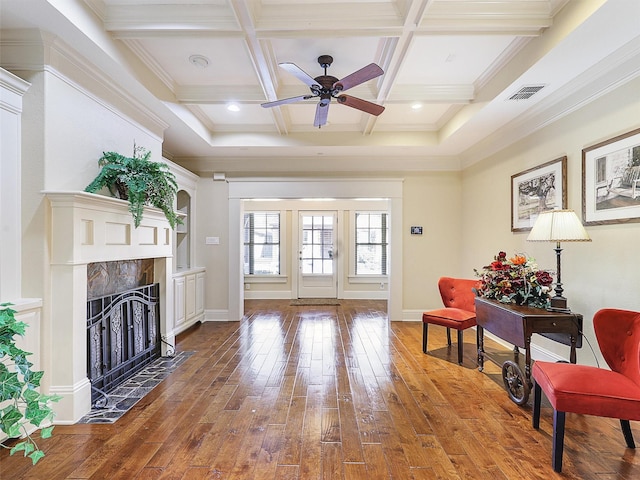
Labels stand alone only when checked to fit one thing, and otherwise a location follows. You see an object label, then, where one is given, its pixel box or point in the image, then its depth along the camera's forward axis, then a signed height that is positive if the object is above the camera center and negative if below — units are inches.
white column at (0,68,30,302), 80.6 +13.3
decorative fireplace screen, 101.0 -34.2
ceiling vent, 114.3 +52.9
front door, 292.2 -10.9
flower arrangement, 107.6 -14.7
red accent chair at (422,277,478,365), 134.6 -31.4
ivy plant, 55.2 -26.3
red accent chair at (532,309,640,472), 69.7 -32.1
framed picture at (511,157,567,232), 121.8 +19.5
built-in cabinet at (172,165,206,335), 175.5 -18.0
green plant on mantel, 104.1 +18.5
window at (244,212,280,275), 293.9 -3.8
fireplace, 88.0 -13.2
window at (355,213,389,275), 293.9 -3.7
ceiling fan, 96.0 +48.7
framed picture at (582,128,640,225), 93.4 +18.0
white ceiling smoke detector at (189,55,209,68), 113.5 +62.5
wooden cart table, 95.3 -26.9
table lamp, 96.6 +2.5
